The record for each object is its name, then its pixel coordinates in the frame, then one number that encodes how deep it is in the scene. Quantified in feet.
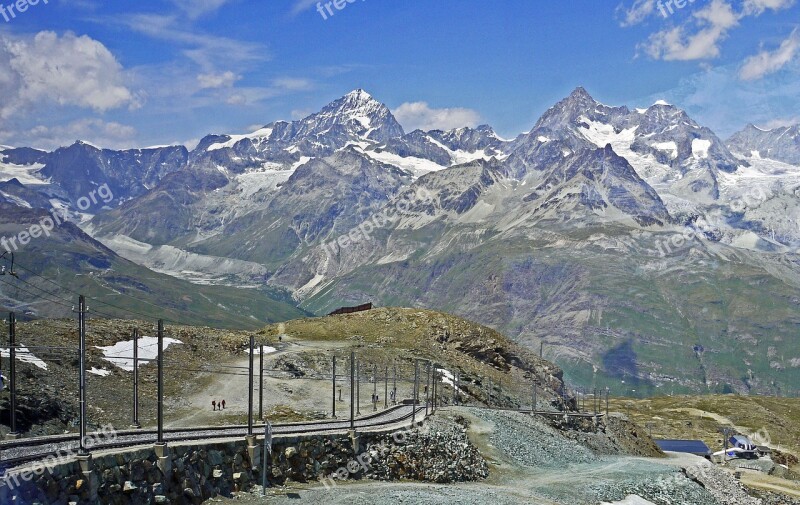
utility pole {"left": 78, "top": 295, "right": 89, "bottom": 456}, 125.90
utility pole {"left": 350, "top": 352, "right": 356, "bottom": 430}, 206.60
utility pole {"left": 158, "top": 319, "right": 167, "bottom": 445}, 131.85
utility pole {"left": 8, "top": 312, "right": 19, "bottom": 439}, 168.21
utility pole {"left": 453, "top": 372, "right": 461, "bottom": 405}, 340.92
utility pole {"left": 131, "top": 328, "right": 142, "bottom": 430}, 189.47
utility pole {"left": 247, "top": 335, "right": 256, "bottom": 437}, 156.00
